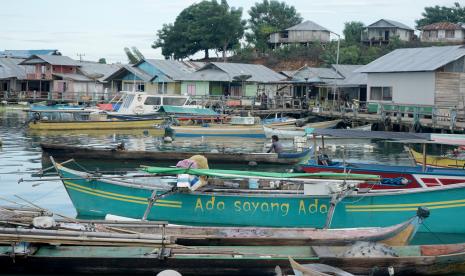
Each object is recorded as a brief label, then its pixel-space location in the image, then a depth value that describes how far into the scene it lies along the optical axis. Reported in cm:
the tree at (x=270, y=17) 7283
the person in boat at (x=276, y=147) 2419
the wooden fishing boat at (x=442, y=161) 2016
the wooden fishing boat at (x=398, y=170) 1580
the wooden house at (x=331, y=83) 4550
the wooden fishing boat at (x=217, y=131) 3562
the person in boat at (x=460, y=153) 2120
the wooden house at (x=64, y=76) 6094
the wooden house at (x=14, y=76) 6162
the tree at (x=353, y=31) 6929
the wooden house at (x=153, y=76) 5400
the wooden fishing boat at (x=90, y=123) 3688
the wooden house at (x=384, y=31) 6636
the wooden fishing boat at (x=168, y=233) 1055
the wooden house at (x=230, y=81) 4988
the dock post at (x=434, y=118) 3200
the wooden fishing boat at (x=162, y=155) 2355
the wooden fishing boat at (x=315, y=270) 879
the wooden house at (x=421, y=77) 3616
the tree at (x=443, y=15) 7269
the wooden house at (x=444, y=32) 6438
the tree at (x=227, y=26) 6644
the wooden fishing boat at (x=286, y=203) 1341
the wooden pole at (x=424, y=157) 1570
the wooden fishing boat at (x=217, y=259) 1026
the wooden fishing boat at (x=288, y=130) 3475
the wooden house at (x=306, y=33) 6856
